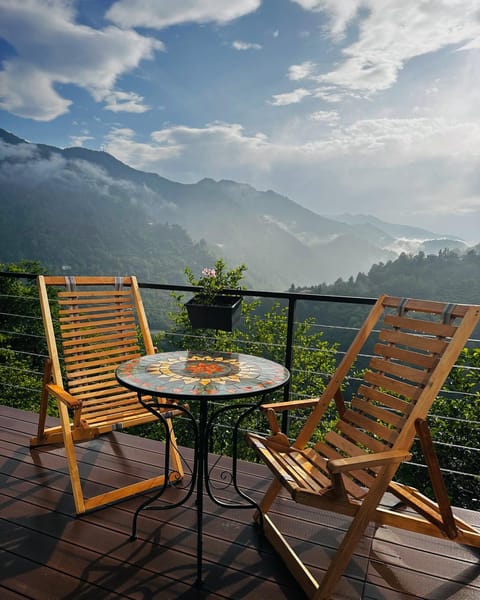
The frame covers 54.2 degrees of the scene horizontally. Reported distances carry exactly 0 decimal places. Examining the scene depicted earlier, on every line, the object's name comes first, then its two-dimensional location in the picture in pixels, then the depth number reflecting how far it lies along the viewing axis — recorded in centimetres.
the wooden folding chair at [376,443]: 160
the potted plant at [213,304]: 287
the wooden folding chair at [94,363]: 224
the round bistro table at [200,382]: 174
